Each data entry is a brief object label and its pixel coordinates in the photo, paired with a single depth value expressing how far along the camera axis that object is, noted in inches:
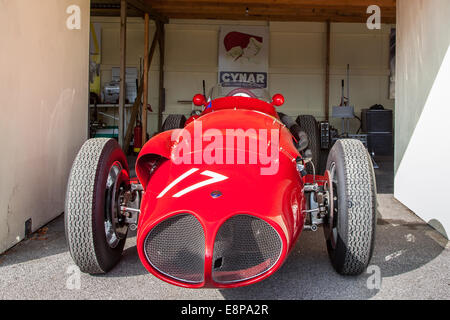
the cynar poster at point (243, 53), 418.9
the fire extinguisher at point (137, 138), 359.8
